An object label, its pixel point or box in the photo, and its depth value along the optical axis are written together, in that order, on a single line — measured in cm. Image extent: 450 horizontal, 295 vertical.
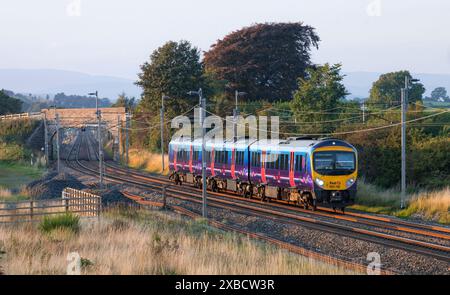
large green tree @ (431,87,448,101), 16458
